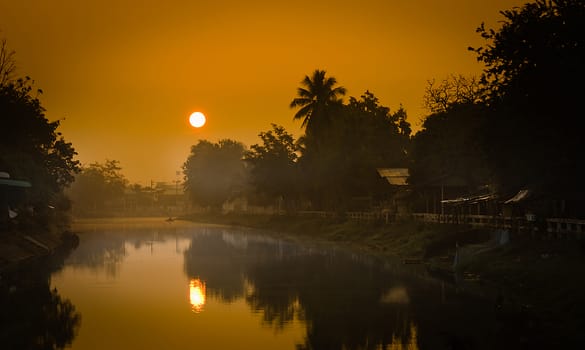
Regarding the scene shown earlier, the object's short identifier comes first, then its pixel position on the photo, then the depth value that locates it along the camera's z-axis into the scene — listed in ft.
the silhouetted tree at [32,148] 243.40
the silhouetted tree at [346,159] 344.28
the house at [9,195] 207.22
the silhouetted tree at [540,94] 132.36
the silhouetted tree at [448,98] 248.03
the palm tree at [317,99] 367.86
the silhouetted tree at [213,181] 618.85
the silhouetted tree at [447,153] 235.40
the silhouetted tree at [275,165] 415.44
